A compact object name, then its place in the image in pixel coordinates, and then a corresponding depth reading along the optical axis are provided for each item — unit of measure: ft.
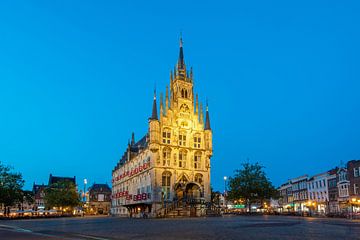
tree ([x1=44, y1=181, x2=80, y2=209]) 322.75
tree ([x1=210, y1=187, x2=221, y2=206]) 216.51
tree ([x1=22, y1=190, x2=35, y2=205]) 279.53
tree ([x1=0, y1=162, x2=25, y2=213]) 241.76
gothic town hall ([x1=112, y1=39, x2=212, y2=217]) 213.87
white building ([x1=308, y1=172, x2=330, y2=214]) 272.31
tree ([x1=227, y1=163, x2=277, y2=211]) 239.71
